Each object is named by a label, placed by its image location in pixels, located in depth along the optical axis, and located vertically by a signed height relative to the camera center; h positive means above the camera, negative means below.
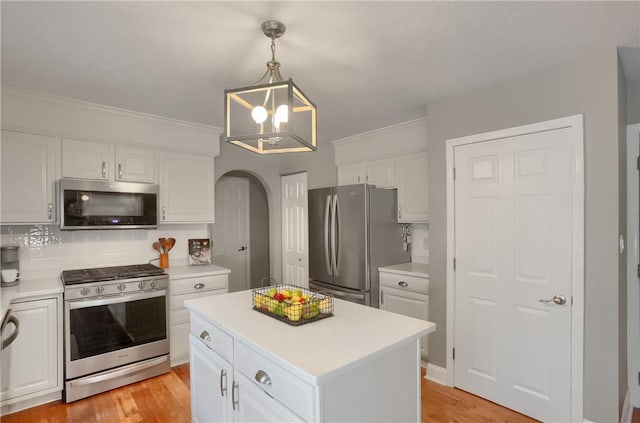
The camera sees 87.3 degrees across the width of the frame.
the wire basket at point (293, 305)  1.61 -0.49
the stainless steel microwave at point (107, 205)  2.77 +0.05
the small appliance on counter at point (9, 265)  2.60 -0.44
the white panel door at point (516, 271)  2.18 -0.45
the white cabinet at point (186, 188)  3.37 +0.23
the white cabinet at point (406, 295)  3.04 -0.82
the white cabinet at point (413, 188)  3.34 +0.21
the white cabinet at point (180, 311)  3.12 -0.95
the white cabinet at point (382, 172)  3.61 +0.40
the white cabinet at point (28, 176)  2.58 +0.28
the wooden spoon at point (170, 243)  3.49 -0.35
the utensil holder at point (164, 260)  3.45 -0.51
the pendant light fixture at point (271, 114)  1.41 +0.43
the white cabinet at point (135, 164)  3.11 +0.44
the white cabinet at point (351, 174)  3.97 +0.43
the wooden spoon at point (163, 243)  3.45 -0.34
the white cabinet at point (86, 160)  2.85 +0.45
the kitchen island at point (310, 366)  1.20 -0.64
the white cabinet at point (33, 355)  2.34 -1.04
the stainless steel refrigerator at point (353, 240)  3.30 -0.32
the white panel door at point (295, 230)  4.45 -0.29
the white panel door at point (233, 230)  4.98 -0.31
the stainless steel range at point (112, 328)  2.57 -0.97
